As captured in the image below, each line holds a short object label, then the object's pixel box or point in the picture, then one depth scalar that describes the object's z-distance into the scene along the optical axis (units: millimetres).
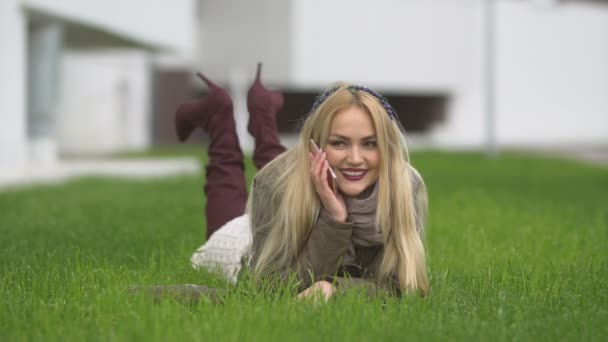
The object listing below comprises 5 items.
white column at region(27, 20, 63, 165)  14172
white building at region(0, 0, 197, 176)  12531
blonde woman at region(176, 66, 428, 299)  3744
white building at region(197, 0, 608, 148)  29141
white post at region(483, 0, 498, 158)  20188
